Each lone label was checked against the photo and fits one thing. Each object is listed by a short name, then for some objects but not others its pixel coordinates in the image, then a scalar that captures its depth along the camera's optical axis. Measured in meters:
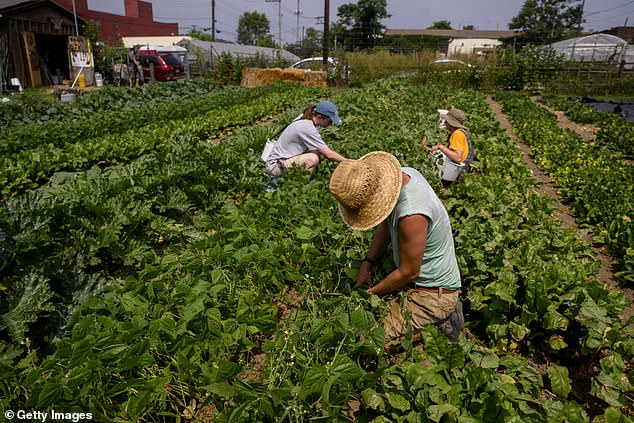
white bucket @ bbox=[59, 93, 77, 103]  14.94
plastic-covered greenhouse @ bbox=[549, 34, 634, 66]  32.01
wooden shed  18.92
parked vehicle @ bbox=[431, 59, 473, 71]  23.27
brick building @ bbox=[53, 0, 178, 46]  35.74
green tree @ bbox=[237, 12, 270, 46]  105.81
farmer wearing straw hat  2.42
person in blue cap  5.55
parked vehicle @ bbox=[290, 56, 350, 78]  25.41
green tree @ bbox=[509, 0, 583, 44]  73.75
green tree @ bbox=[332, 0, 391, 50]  66.31
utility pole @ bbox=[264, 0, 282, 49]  56.86
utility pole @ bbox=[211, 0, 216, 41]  49.69
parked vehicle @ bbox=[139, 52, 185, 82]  23.97
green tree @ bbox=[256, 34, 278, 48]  52.59
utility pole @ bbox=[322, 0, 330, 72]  25.55
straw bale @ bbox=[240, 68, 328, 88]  23.61
